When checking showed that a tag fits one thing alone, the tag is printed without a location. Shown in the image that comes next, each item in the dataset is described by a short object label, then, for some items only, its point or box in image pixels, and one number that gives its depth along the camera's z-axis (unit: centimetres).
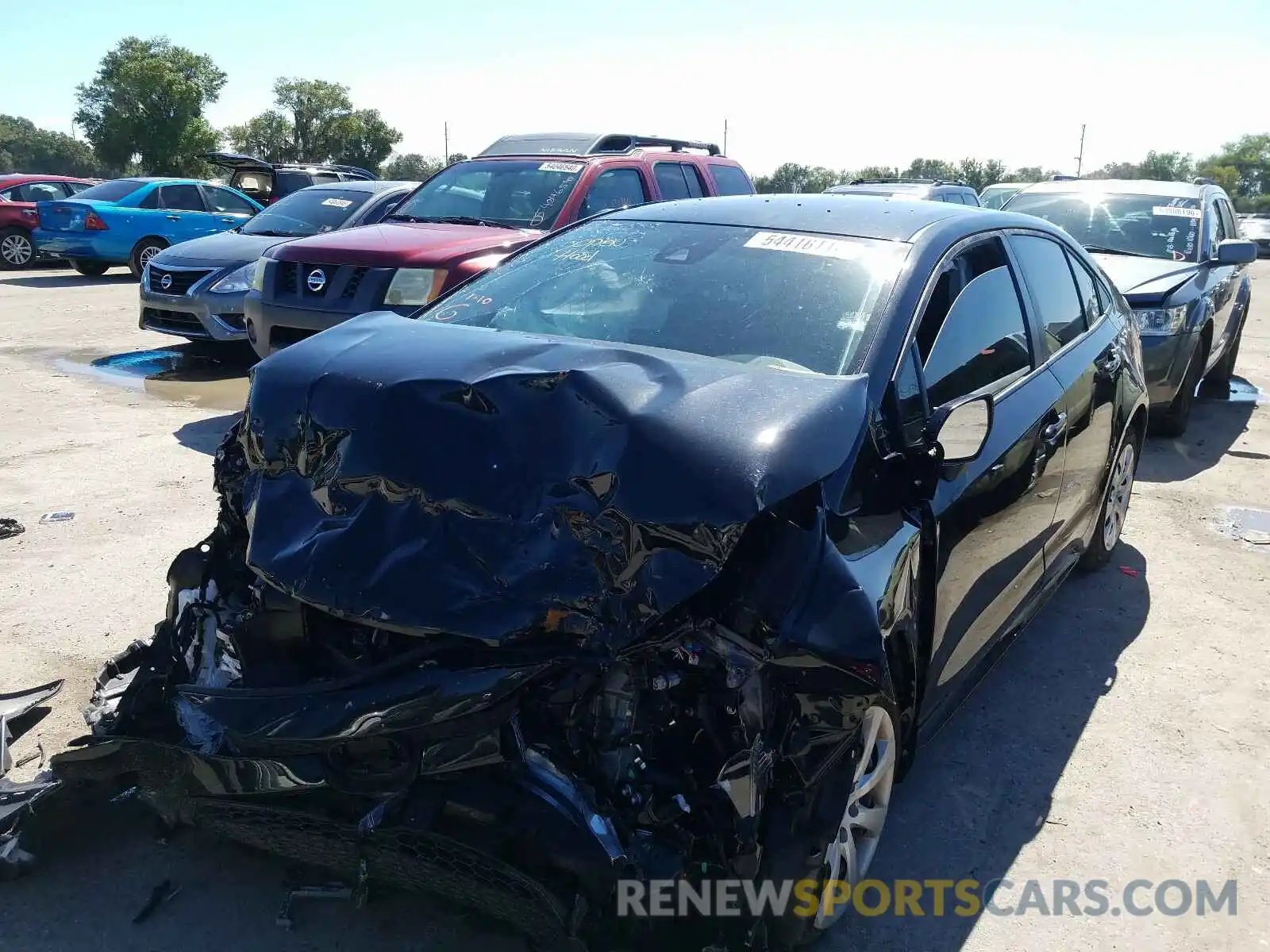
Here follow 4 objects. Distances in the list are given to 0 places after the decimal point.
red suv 700
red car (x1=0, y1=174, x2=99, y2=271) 1761
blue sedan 1631
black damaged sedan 222
